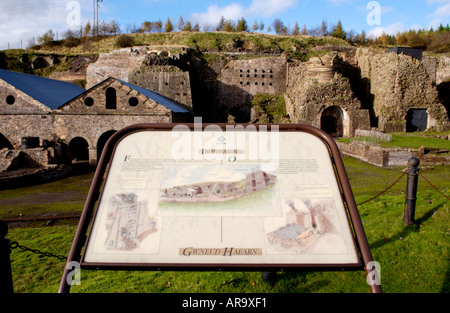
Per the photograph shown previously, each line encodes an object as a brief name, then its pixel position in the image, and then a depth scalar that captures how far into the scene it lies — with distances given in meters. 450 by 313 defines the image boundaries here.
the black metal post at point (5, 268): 2.33
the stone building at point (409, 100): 22.83
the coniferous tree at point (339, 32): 63.70
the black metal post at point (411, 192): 5.33
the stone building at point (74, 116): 16.62
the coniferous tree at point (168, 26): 75.44
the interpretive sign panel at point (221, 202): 2.54
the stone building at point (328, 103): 22.12
